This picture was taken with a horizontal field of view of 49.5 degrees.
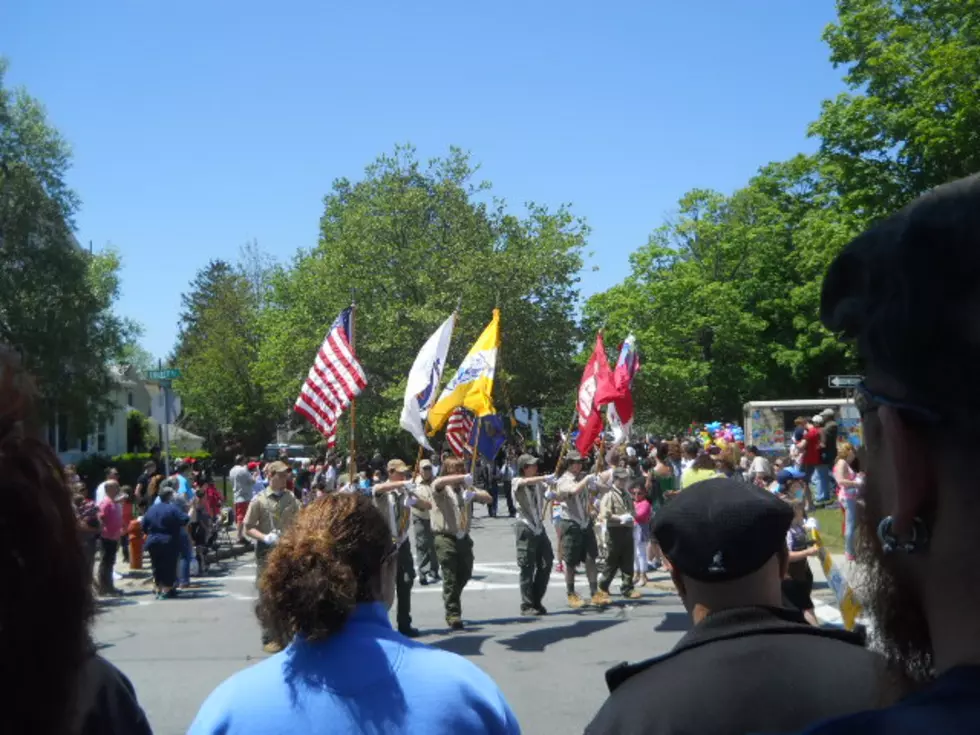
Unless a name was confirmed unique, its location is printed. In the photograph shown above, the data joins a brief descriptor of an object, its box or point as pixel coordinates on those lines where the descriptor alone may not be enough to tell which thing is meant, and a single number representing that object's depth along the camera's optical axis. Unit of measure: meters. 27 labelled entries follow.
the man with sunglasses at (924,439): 1.01
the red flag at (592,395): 16.84
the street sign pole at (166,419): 17.89
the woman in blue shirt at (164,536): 15.52
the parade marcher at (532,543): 12.97
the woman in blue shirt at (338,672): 2.63
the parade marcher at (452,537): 12.13
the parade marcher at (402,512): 11.58
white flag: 13.72
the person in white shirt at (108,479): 15.59
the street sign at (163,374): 16.39
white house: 43.47
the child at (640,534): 15.41
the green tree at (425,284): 40.53
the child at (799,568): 6.71
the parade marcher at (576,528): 13.38
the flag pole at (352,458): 11.25
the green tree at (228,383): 66.62
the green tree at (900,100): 26.62
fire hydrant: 19.16
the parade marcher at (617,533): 13.58
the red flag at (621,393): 17.06
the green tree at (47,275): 37.16
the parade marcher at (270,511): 11.12
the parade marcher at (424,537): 14.54
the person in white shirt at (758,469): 13.98
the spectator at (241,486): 21.62
